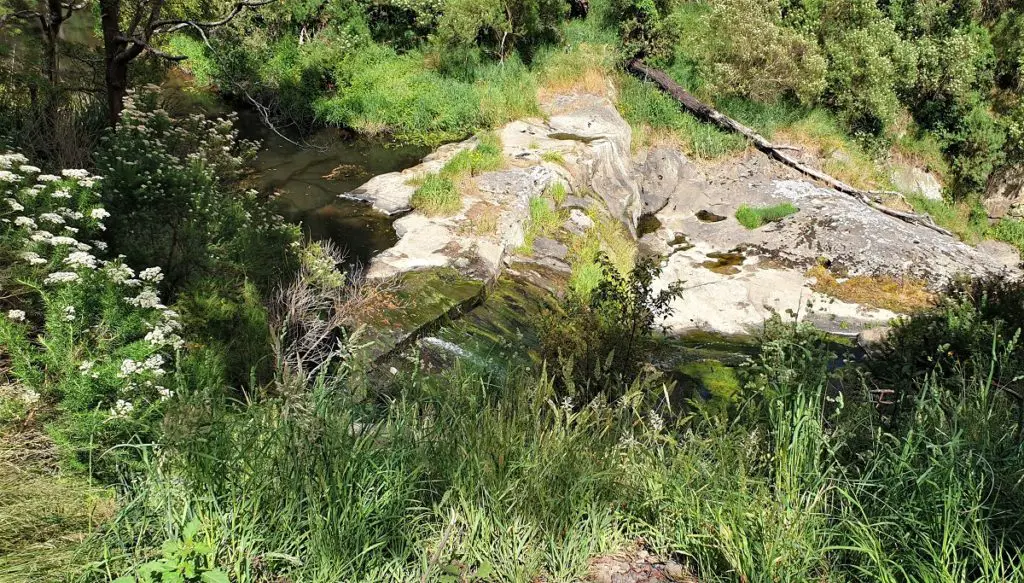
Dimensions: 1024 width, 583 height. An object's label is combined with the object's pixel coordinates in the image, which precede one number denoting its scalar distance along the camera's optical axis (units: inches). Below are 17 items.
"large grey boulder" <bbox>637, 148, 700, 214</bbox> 506.0
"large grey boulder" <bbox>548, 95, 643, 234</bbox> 442.0
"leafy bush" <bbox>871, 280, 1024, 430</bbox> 173.9
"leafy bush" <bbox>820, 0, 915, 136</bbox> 587.8
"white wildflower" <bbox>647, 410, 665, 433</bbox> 121.2
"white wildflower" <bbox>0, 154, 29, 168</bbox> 147.1
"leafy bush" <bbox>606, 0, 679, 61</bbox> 655.1
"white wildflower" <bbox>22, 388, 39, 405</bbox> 115.3
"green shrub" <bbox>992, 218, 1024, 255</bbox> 573.0
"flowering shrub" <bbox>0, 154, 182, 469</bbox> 115.1
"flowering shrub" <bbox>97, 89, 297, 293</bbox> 196.2
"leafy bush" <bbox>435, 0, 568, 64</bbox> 593.9
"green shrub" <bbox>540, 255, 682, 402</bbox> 203.6
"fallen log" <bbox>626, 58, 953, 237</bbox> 505.5
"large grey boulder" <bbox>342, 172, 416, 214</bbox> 375.6
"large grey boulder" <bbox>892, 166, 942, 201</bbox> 610.5
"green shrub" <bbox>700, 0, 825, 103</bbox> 576.1
